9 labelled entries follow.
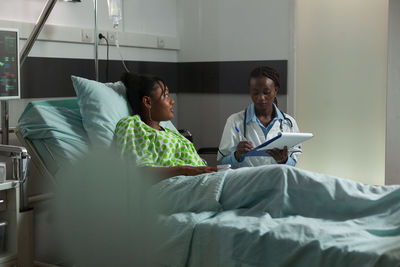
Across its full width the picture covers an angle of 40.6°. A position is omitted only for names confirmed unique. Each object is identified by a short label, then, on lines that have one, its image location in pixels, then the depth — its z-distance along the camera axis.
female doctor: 2.80
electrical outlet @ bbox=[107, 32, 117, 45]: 3.31
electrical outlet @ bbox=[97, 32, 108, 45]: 3.27
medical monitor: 2.38
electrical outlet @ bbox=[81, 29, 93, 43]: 3.13
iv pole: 2.57
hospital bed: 1.61
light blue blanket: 1.64
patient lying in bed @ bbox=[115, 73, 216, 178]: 2.32
